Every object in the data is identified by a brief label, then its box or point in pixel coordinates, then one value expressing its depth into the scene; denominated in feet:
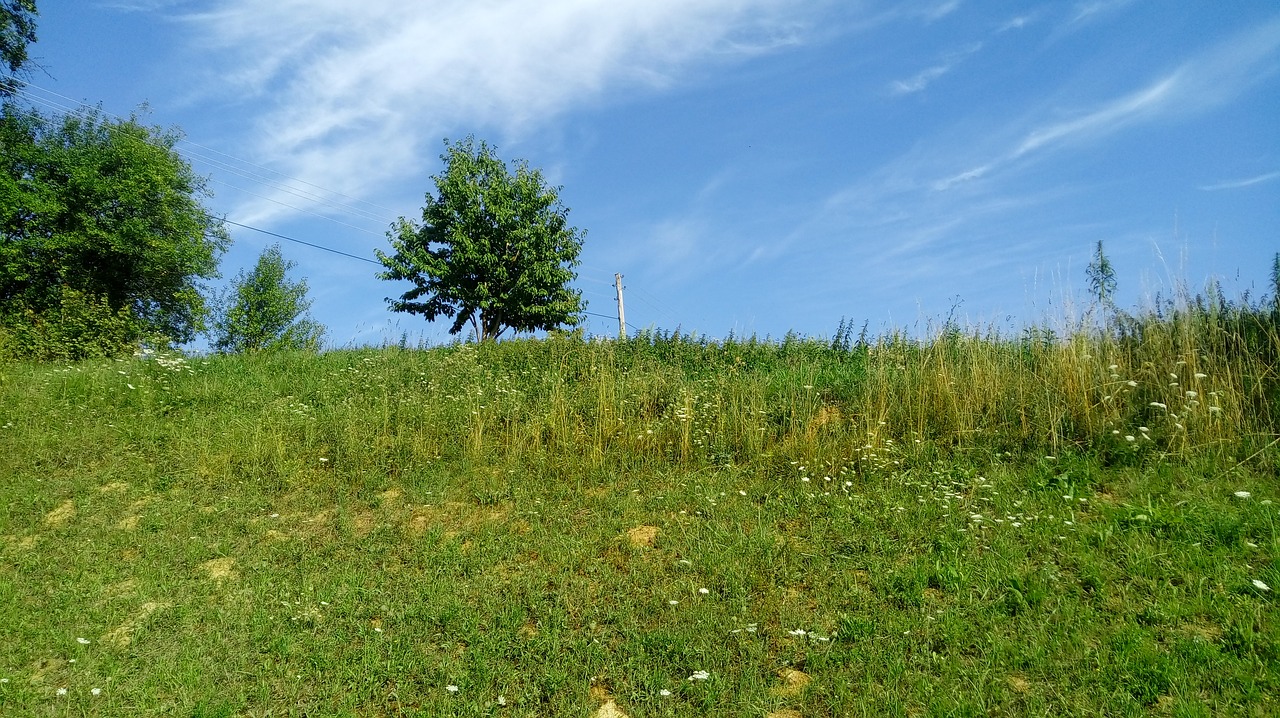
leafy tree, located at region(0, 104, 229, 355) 86.07
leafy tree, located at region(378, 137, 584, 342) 80.07
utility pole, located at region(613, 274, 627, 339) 109.91
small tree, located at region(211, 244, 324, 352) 128.57
